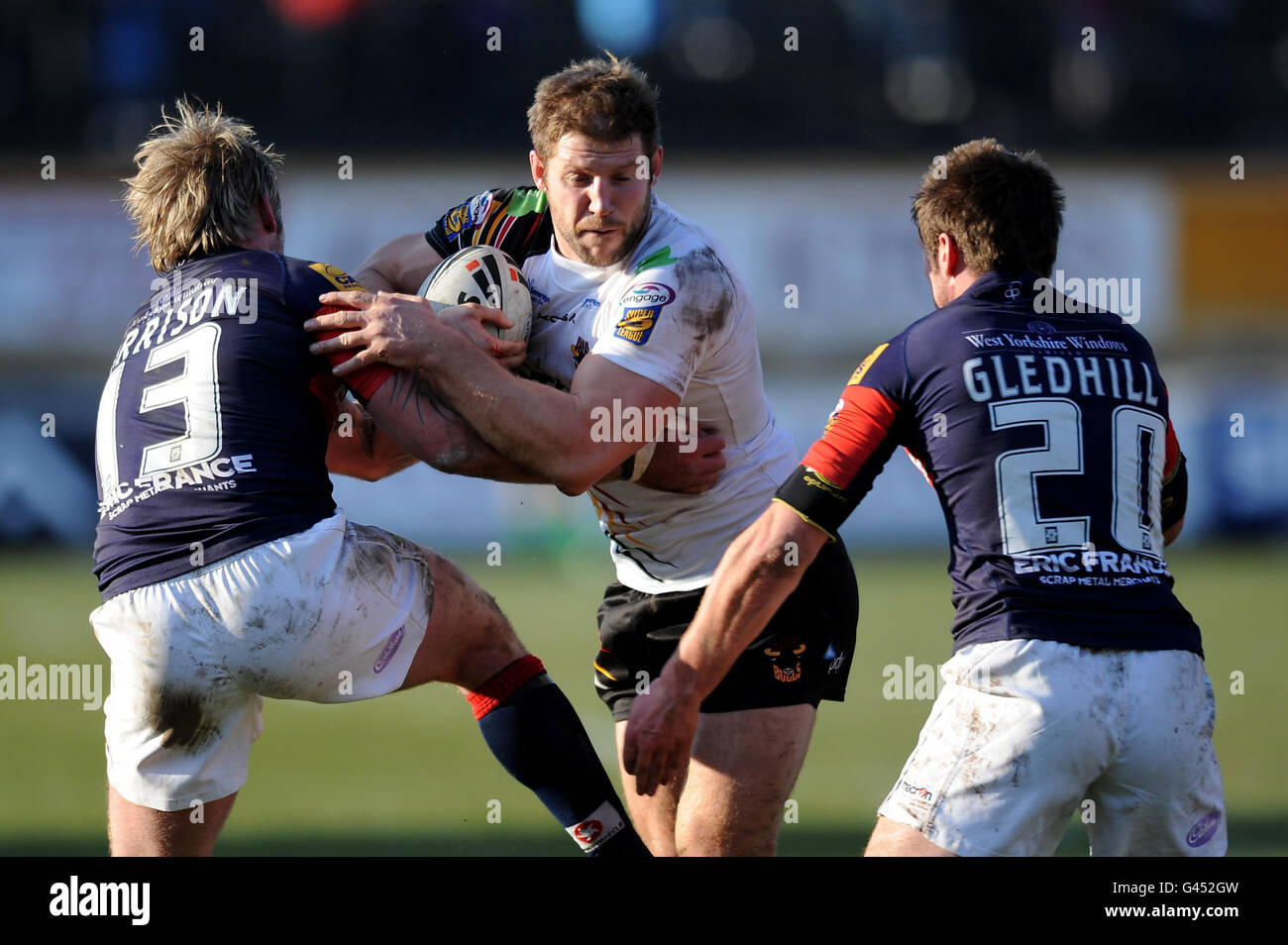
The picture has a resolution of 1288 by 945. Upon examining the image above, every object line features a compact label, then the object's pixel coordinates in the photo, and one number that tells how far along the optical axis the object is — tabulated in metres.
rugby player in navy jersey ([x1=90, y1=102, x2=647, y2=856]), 7.77
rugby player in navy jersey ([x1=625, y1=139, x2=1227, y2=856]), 6.98
